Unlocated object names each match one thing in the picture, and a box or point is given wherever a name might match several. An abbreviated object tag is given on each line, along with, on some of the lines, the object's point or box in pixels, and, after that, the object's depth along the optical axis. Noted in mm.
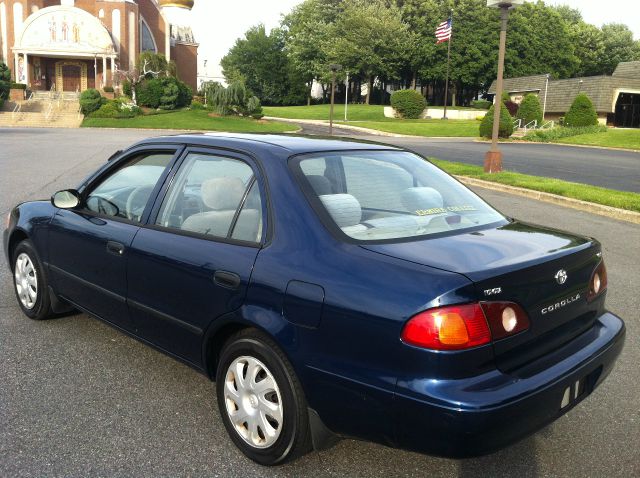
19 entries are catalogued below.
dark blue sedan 2418
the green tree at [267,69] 88375
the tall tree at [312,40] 76250
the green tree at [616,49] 88375
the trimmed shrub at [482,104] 69262
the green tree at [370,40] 71438
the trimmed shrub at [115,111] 44312
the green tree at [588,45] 85812
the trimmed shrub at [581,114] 42625
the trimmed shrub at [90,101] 45406
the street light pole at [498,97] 14500
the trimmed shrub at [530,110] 44744
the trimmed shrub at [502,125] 37250
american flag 46062
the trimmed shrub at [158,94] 49312
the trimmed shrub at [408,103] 60844
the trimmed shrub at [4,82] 48644
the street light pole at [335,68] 30556
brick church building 58406
